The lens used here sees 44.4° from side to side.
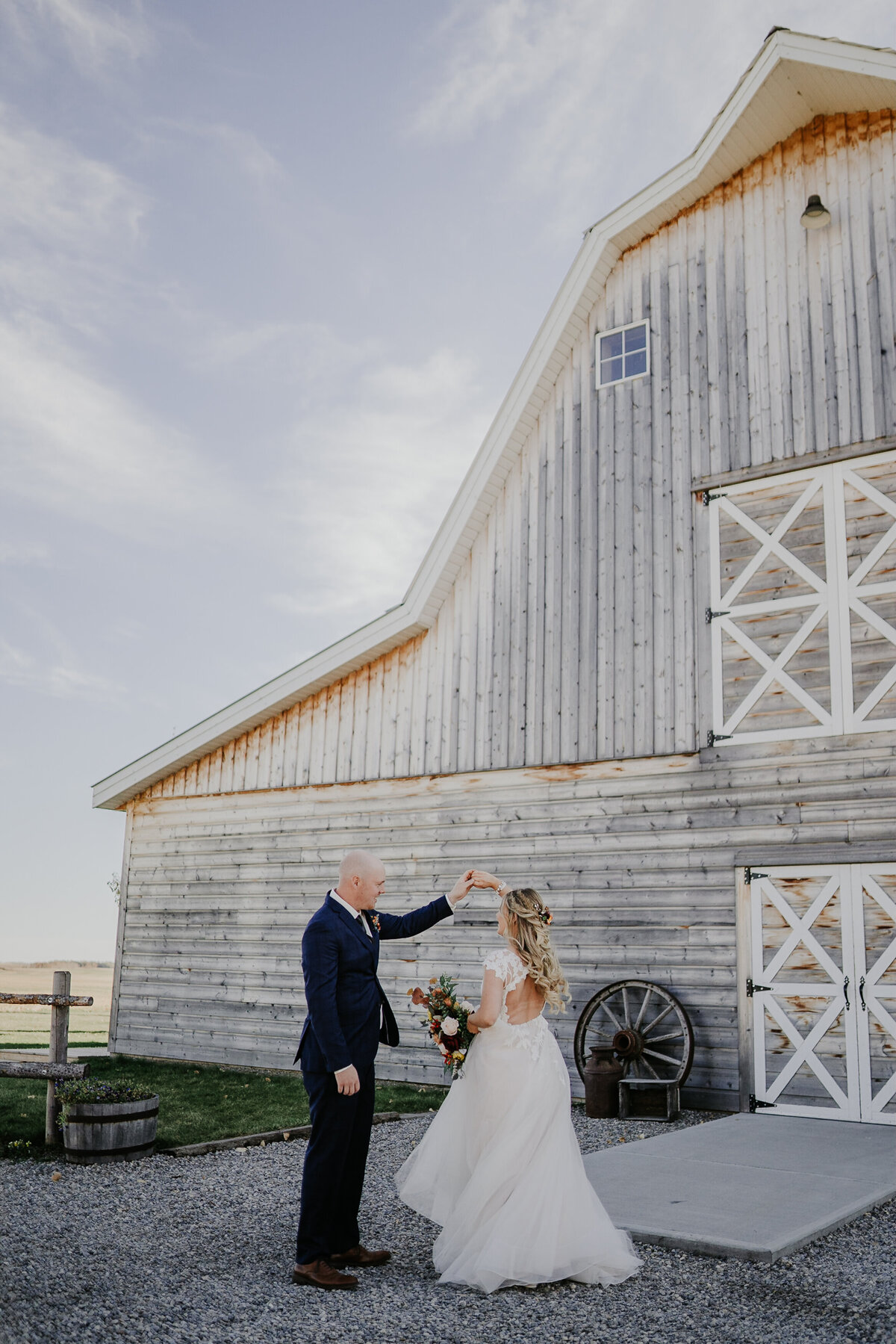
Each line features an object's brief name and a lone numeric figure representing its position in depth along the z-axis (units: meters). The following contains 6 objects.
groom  4.64
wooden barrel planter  7.16
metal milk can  9.16
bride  4.60
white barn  9.26
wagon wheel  9.39
